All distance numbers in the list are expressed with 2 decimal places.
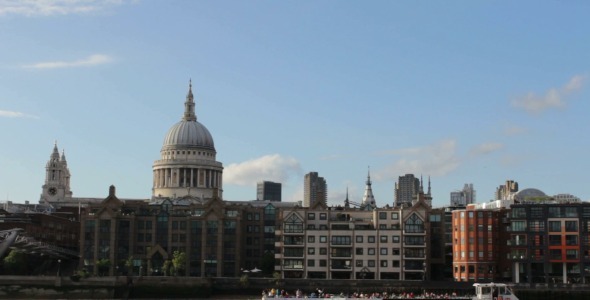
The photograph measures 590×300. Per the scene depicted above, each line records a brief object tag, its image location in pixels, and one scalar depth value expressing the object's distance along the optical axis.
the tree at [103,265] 144.62
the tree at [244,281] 132.00
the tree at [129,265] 144.50
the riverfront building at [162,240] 147.25
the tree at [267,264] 148.00
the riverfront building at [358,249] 141.62
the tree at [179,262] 140.75
